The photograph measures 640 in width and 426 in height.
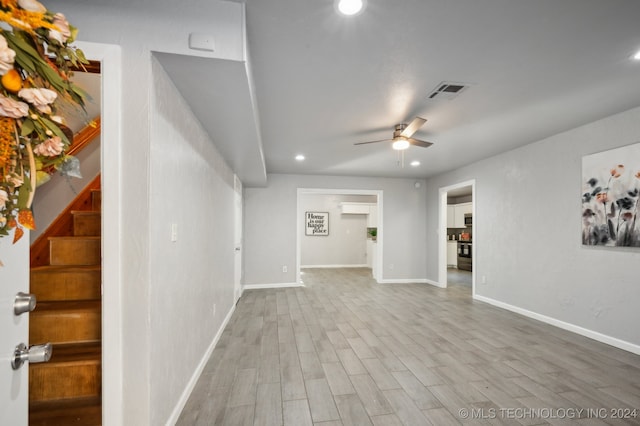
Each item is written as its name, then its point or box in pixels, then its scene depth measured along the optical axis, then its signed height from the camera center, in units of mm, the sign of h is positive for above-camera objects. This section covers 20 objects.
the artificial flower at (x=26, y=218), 537 +0
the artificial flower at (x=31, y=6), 494 +395
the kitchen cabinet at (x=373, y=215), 8600 +97
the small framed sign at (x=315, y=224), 8531 -189
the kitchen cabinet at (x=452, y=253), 8680 -1130
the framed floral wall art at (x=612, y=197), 2709 +221
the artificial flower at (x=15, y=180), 509 +73
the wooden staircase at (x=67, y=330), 1458 -679
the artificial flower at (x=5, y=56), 431 +261
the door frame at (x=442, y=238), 5770 -425
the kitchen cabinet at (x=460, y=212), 8439 +192
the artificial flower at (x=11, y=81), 465 +237
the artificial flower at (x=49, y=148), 552 +143
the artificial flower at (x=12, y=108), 451 +187
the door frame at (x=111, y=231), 1331 -65
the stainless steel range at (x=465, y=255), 7893 -1103
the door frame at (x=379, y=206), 5848 +254
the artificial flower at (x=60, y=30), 548 +386
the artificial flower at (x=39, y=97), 485 +221
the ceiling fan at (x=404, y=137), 2882 +900
